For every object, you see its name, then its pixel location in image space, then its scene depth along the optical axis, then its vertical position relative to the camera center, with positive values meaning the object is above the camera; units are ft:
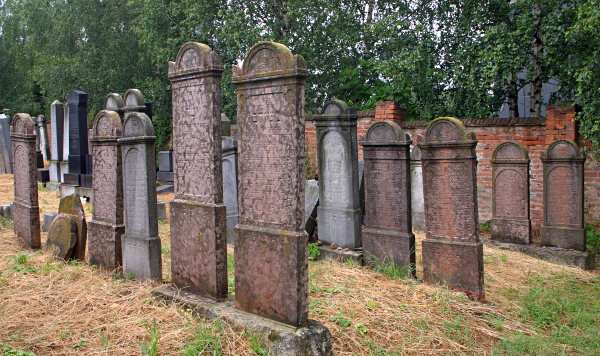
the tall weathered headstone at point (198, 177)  11.66 -0.29
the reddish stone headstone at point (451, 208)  14.64 -1.66
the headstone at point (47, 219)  21.79 -2.33
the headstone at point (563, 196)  20.84 -1.93
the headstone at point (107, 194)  15.75 -0.89
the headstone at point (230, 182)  22.02 -0.82
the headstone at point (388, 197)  16.44 -1.38
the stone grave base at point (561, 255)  20.02 -4.52
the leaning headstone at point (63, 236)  16.88 -2.51
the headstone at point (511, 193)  21.91 -1.79
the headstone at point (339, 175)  18.30 -0.54
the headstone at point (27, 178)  19.19 -0.29
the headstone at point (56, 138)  38.01 +2.71
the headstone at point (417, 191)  24.79 -1.73
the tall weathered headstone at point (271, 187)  10.01 -0.54
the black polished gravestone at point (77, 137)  33.81 +2.45
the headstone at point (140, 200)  14.38 -1.03
